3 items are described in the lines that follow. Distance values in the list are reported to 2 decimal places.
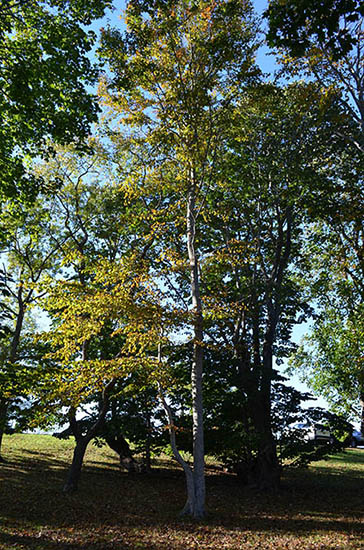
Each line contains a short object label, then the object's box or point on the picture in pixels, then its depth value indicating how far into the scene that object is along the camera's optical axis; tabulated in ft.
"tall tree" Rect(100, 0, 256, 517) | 39.47
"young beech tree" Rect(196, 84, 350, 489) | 46.06
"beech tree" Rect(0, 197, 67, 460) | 55.93
